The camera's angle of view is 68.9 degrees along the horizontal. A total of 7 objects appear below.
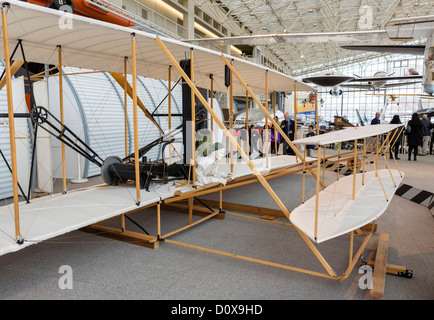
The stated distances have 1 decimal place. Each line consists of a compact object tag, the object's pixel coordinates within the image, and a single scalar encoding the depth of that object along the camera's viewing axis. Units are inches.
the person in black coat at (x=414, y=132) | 479.8
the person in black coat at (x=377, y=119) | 545.6
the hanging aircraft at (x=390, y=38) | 266.5
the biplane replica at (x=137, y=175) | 114.4
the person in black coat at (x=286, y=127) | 424.8
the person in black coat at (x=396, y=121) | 512.4
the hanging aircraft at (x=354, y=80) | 604.7
